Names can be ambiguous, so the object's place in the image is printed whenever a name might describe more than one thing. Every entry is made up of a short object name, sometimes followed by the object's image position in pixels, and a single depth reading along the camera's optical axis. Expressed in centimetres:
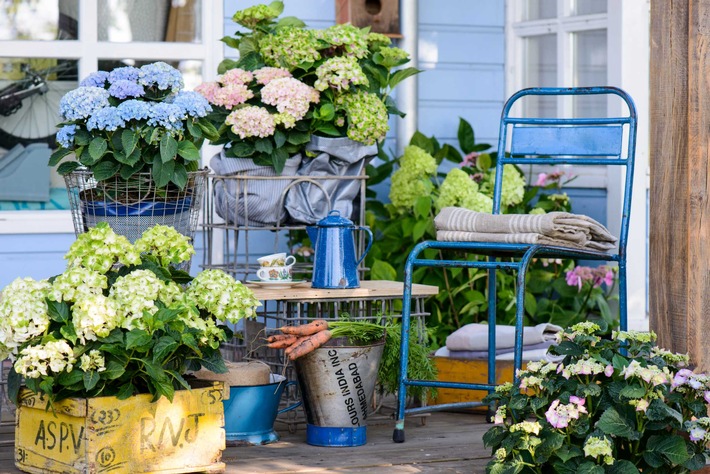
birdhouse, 982
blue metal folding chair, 701
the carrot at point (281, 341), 686
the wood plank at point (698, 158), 590
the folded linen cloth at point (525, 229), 698
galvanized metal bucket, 686
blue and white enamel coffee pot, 759
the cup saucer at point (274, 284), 764
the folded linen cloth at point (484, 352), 824
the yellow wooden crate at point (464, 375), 809
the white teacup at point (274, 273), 768
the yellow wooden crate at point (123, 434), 587
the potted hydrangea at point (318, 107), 822
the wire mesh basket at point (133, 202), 720
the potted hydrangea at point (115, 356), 580
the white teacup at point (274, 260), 774
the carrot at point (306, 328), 682
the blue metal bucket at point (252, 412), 687
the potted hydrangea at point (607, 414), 558
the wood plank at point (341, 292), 730
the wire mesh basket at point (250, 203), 825
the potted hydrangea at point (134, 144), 700
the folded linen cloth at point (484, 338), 823
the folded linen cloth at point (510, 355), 816
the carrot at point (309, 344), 669
